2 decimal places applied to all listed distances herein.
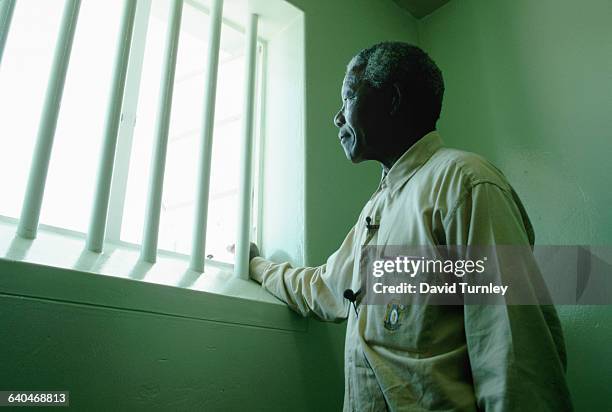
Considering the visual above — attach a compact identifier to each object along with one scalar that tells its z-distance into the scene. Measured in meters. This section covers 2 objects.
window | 1.26
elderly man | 0.72
